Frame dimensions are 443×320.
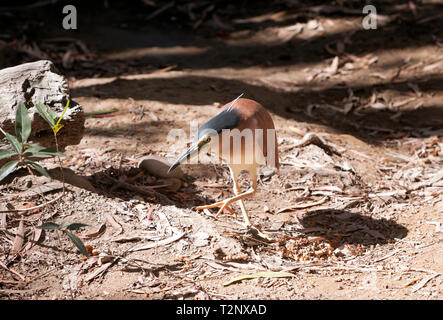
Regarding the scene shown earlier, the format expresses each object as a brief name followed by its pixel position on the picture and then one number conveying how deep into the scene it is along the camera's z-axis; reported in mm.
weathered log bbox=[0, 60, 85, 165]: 3854
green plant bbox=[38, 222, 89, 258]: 3133
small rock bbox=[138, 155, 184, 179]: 4691
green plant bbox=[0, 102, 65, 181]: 3176
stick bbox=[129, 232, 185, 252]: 3562
